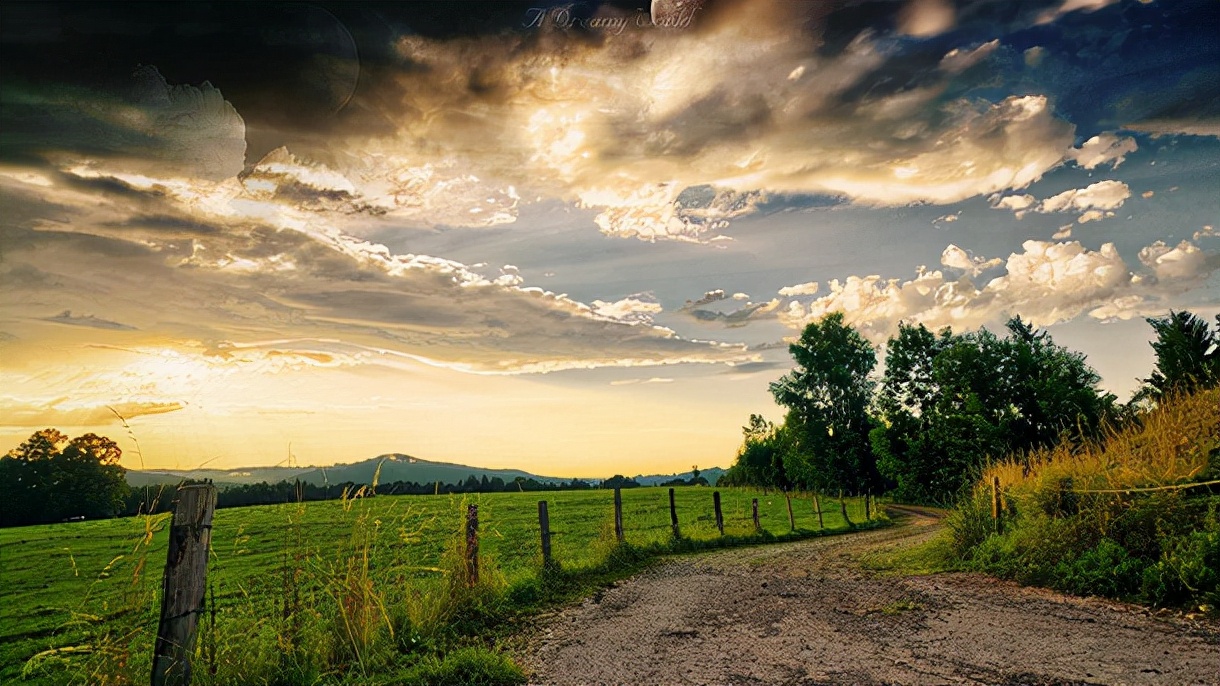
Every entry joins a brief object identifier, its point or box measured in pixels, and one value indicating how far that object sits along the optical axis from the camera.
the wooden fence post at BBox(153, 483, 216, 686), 5.29
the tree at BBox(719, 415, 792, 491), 72.62
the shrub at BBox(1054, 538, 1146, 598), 9.49
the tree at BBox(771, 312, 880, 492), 51.25
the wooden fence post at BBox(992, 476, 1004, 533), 13.23
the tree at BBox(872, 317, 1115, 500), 44.66
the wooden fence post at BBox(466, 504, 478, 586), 9.55
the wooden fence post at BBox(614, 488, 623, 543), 16.34
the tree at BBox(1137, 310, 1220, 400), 35.03
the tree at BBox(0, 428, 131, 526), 44.47
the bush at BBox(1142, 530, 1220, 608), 8.47
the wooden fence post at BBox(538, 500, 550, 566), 12.70
